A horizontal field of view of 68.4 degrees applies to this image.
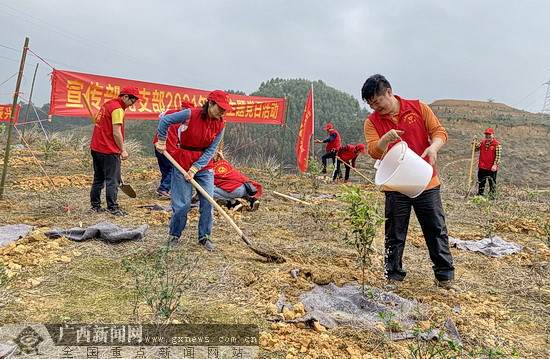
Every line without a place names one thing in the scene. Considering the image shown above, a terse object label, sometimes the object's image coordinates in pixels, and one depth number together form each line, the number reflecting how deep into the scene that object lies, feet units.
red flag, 35.40
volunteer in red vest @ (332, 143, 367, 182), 35.37
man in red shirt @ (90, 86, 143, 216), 15.42
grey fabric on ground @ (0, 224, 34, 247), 11.50
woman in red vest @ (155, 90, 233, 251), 11.71
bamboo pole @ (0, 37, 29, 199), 16.14
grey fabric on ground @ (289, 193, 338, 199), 25.59
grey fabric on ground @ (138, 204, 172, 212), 18.03
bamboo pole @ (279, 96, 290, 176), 34.35
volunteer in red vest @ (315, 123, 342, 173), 35.86
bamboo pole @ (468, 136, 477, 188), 29.26
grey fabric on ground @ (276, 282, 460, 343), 7.72
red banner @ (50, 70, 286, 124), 21.11
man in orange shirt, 9.17
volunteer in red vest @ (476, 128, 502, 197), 27.66
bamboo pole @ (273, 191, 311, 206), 22.28
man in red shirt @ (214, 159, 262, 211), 19.30
